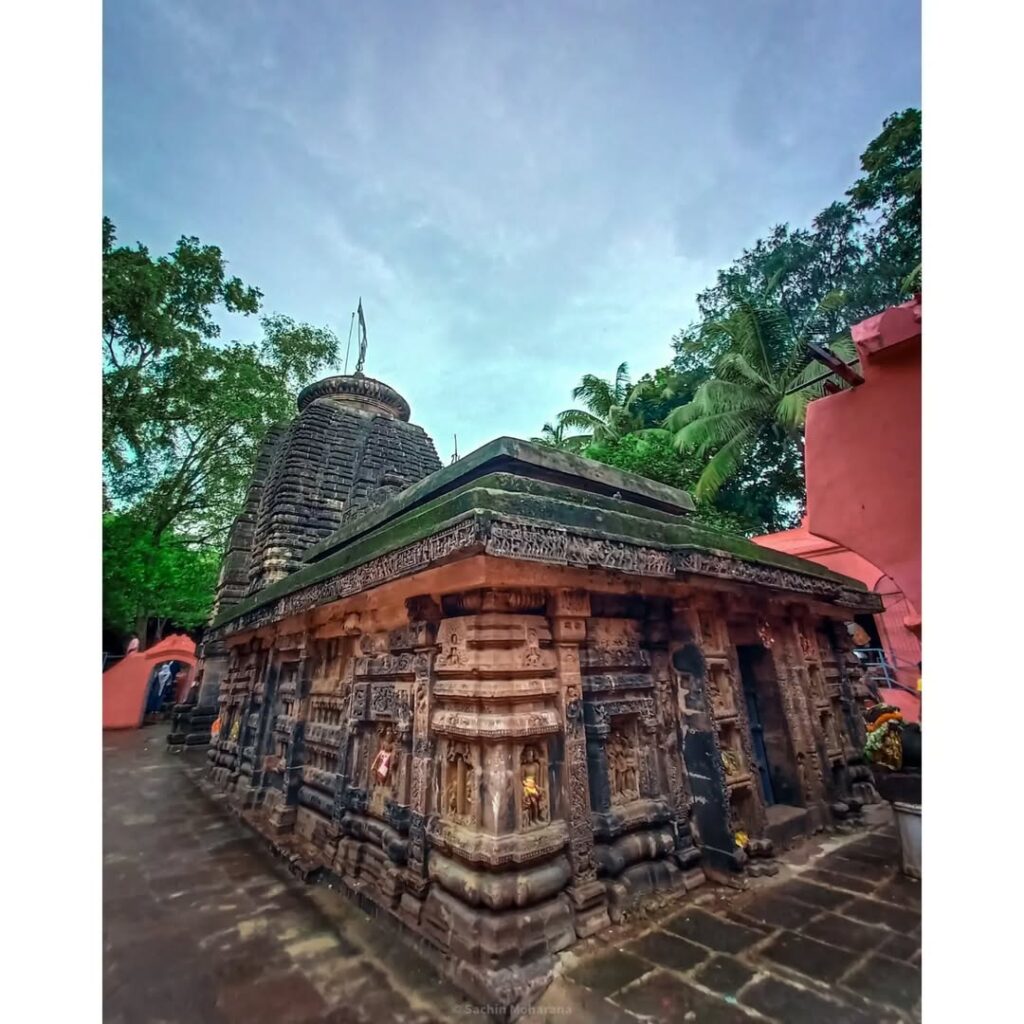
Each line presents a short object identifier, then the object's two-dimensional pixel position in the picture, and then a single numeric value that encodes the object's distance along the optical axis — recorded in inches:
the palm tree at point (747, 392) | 651.5
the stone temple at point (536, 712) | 127.5
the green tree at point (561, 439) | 901.6
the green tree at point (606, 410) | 899.4
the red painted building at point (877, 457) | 108.7
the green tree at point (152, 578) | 717.3
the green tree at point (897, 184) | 566.9
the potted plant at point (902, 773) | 164.1
